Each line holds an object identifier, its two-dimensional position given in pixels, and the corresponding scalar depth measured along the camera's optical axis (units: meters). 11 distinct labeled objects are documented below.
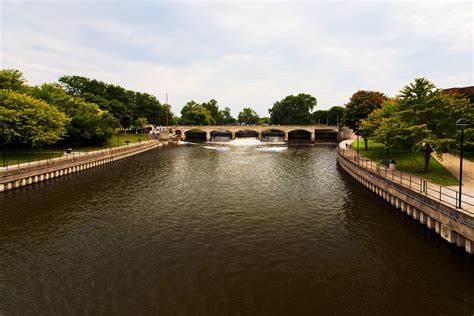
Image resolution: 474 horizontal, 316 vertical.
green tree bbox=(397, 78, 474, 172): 33.47
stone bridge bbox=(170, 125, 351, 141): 140.32
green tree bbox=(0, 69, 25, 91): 61.37
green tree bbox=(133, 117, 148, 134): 127.94
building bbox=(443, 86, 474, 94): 73.88
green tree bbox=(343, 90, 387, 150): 79.94
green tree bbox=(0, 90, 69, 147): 46.53
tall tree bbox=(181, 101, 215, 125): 187.00
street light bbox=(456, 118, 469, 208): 20.05
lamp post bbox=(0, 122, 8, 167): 38.47
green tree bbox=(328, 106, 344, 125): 193.62
